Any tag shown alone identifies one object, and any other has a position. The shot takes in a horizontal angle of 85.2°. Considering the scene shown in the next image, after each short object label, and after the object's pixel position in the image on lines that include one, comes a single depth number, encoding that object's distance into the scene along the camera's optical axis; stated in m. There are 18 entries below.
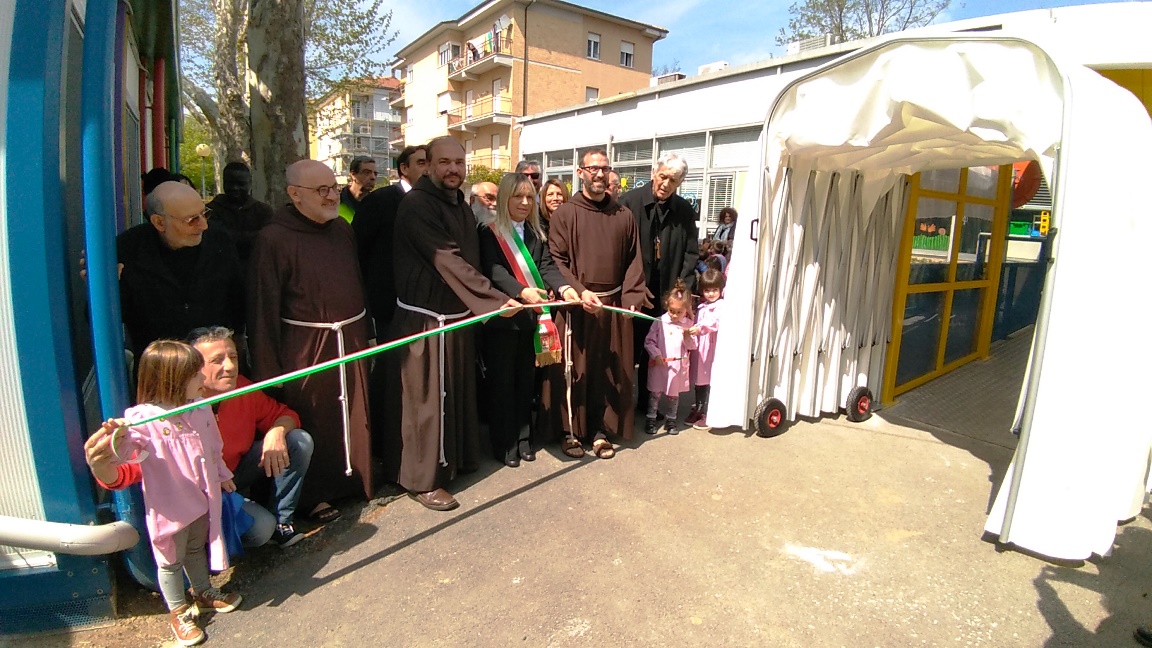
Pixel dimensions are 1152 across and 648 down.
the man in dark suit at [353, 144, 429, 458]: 4.36
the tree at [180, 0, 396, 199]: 6.52
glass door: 5.41
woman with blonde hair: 4.13
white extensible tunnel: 2.38
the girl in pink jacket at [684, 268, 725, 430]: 5.04
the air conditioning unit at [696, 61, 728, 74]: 15.95
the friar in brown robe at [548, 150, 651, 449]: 4.48
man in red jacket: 2.75
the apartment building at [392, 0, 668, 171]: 33.78
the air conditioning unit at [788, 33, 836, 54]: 14.32
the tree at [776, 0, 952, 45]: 26.14
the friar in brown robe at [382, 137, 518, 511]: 3.63
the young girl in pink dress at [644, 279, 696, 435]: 4.87
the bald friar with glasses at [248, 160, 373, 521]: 3.23
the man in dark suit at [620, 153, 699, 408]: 5.04
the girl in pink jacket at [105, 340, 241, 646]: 2.45
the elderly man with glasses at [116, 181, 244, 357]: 2.81
